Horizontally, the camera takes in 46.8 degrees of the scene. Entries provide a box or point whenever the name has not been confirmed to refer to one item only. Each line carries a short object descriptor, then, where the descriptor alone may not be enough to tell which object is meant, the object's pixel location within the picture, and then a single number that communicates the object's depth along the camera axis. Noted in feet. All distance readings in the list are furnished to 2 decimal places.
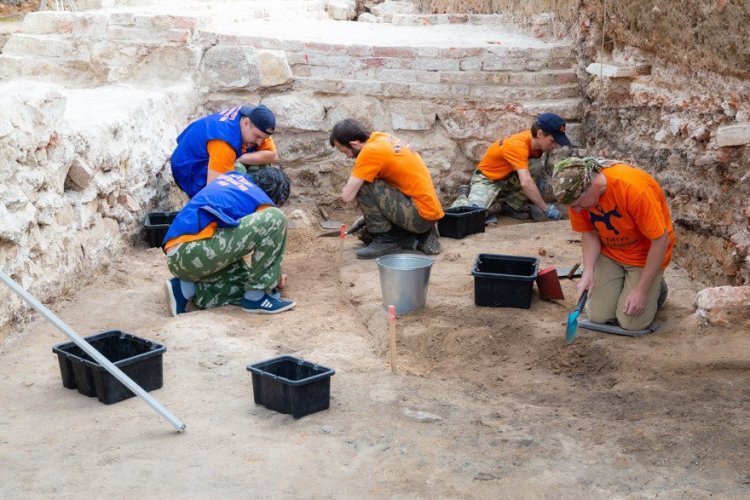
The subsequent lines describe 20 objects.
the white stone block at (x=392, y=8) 45.11
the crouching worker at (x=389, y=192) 20.68
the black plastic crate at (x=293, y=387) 12.17
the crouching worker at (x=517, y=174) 23.27
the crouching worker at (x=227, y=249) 16.99
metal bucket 17.03
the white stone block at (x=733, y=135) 16.11
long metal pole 10.85
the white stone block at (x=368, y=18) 42.09
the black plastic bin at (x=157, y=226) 21.43
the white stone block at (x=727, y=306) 15.37
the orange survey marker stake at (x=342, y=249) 20.62
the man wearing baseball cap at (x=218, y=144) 20.74
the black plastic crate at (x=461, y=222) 22.97
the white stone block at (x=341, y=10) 43.96
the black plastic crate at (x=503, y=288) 17.19
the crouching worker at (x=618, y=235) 14.83
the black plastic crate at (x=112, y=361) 12.82
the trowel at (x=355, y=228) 22.61
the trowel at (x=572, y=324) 15.42
